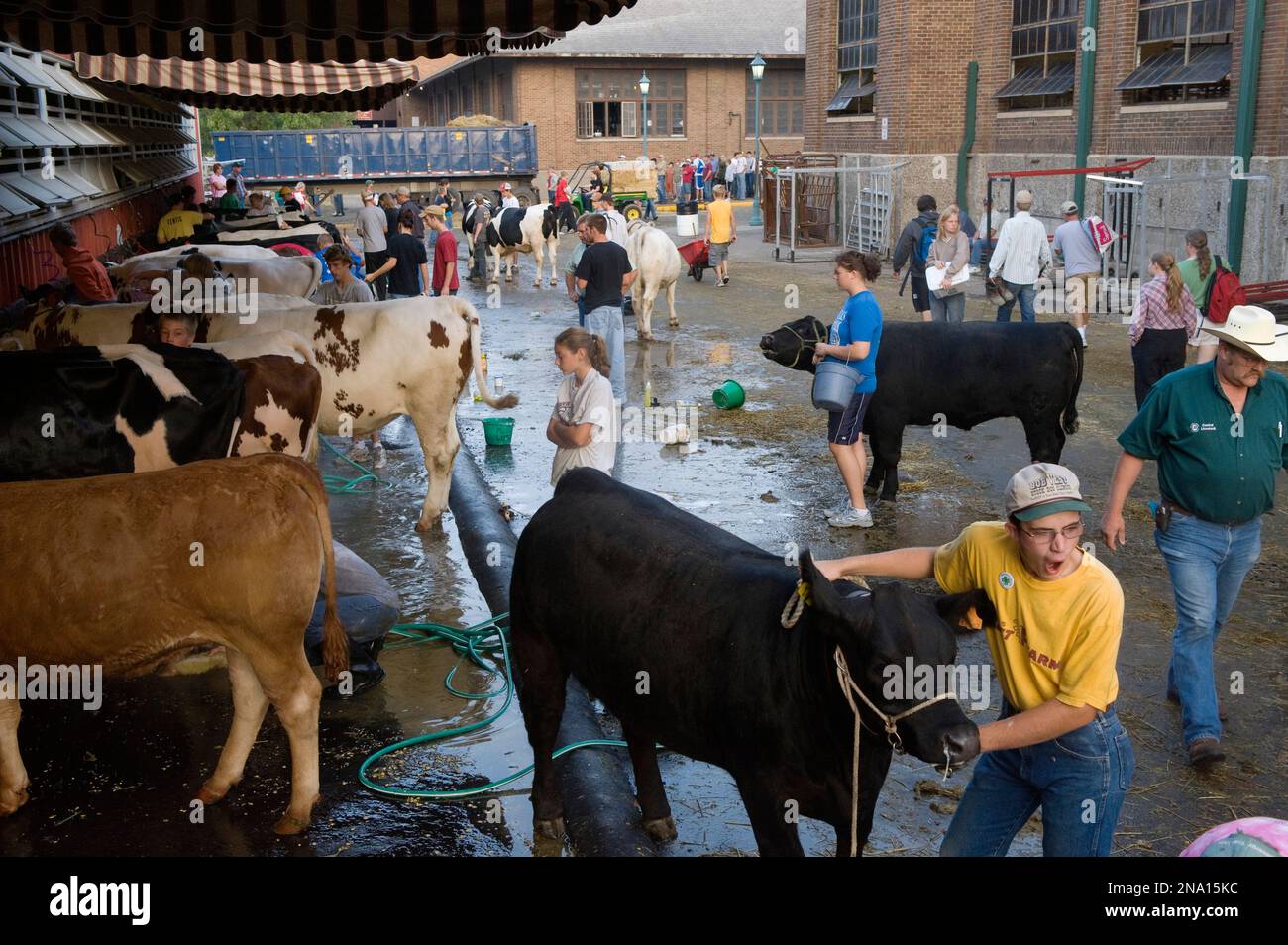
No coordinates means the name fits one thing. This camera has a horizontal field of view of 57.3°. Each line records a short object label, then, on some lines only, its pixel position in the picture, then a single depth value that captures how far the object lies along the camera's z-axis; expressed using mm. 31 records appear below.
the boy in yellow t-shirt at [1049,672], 3566
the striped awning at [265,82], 14516
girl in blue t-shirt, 8727
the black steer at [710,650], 3475
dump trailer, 43500
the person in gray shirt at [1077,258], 15477
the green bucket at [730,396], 12641
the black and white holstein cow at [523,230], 23469
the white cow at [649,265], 17250
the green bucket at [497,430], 11336
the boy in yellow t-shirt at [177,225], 17281
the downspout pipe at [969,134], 27375
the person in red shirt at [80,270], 9773
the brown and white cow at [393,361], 9195
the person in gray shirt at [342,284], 11445
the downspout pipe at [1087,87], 22781
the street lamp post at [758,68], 35844
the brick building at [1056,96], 18388
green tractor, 36688
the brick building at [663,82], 52656
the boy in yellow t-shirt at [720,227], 22406
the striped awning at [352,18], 6266
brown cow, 4758
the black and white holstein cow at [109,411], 6223
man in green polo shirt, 5332
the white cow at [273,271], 11562
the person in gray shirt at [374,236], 17938
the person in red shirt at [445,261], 16219
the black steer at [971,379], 9656
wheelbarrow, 23234
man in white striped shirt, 14844
